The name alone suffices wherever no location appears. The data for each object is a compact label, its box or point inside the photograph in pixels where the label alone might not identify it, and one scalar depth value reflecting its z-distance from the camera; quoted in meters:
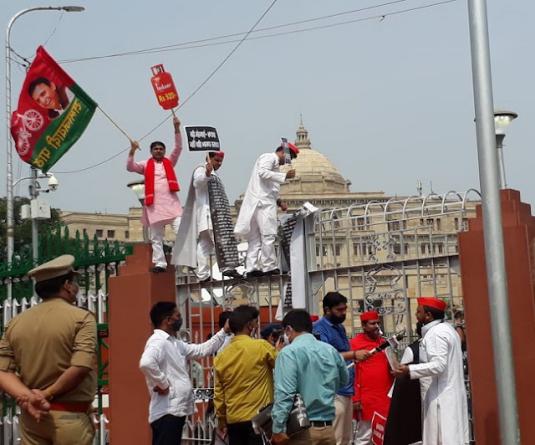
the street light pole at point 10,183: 15.42
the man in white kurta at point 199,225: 9.70
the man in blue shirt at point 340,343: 7.50
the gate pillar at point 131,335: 9.23
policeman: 4.96
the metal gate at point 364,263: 8.42
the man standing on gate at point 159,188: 9.77
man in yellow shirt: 6.65
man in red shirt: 8.36
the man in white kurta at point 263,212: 9.49
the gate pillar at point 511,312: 7.41
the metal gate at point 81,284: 9.63
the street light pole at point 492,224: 6.35
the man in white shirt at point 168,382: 7.35
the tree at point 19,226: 33.12
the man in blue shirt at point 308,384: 5.93
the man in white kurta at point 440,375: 7.19
